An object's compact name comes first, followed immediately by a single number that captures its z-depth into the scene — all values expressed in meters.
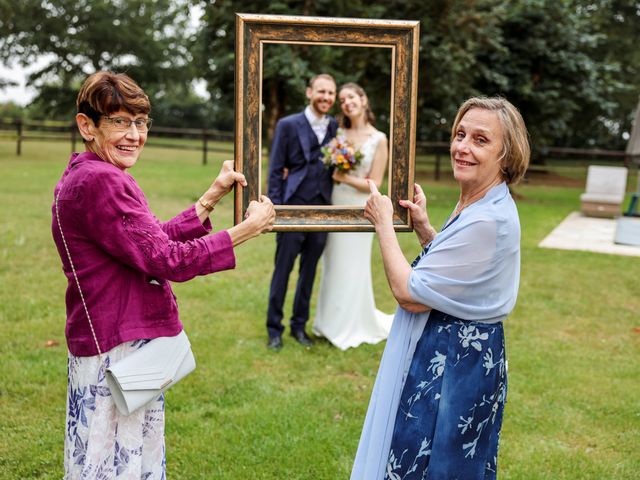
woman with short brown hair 2.29
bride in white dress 5.79
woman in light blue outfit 2.31
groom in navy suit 5.61
